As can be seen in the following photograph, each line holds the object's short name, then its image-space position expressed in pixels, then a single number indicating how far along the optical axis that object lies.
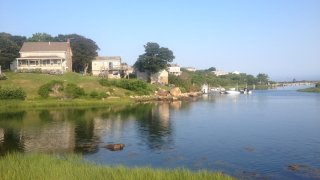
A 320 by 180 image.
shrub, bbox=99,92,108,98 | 87.07
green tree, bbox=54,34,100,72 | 118.25
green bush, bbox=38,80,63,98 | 82.81
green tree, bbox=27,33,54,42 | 136.88
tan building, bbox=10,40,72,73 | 100.36
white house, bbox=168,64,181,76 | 152.89
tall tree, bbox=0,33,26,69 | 102.12
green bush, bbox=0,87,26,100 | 76.19
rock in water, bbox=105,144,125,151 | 36.91
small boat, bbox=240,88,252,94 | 160.62
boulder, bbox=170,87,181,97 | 110.68
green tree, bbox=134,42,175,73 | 116.56
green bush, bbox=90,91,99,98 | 86.44
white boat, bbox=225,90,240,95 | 157.75
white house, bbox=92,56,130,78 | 119.69
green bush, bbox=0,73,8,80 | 85.28
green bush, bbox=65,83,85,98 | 84.44
